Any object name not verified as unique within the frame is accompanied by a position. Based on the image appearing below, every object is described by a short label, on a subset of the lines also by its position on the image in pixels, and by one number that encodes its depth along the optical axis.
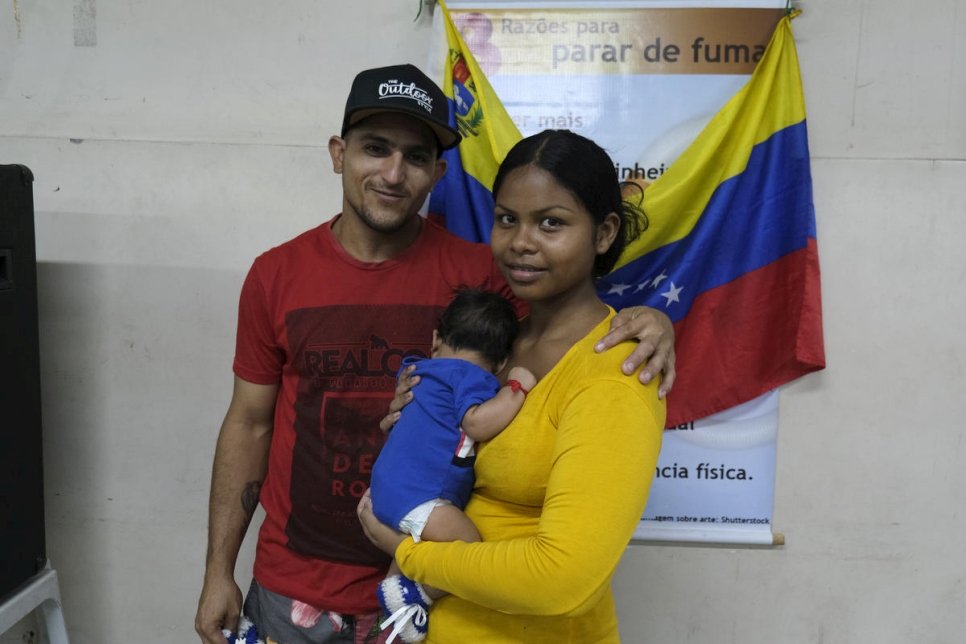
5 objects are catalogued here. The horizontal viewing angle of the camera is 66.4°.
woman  0.95
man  1.45
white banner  1.99
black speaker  1.70
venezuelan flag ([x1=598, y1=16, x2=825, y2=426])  1.95
